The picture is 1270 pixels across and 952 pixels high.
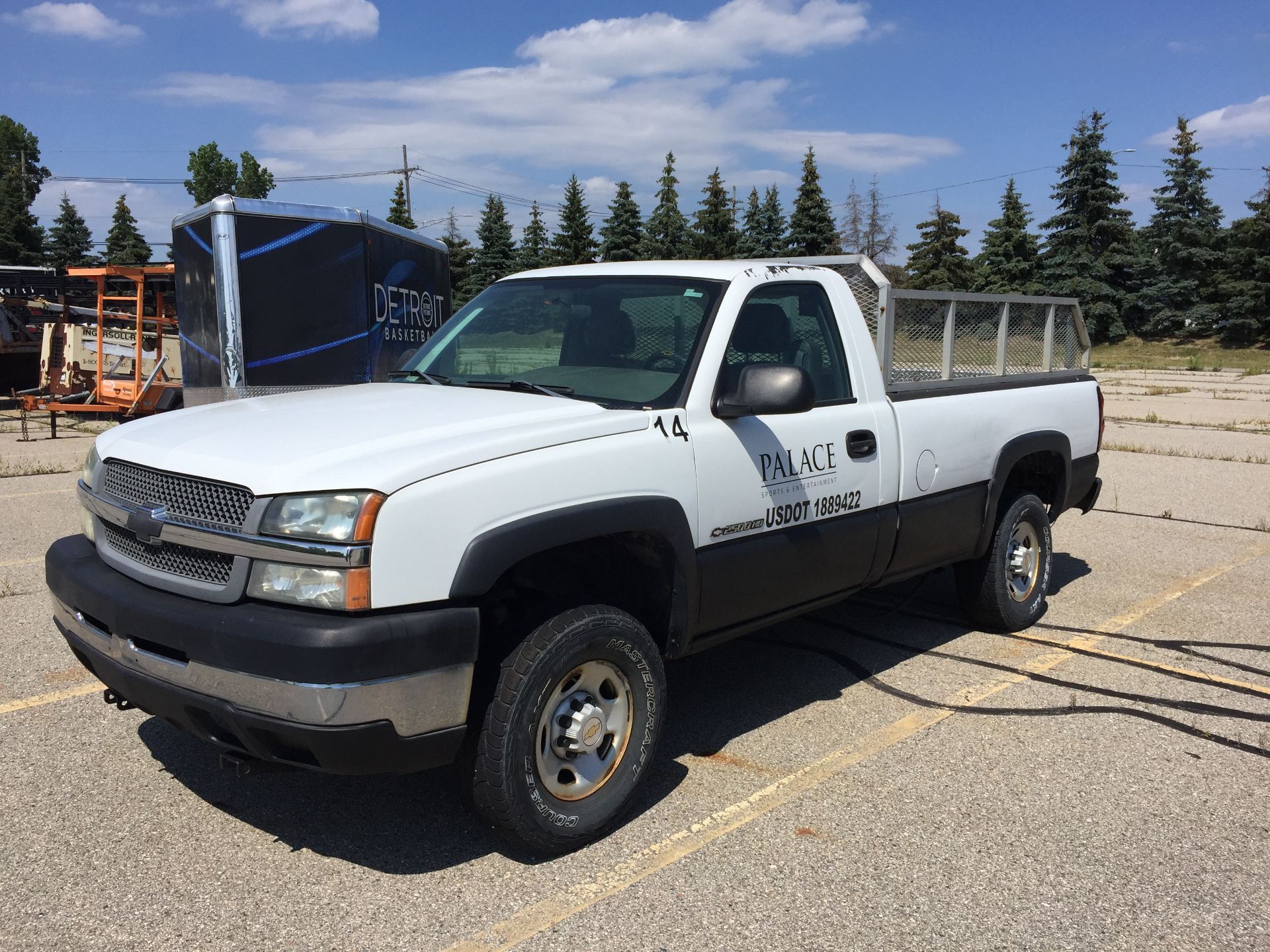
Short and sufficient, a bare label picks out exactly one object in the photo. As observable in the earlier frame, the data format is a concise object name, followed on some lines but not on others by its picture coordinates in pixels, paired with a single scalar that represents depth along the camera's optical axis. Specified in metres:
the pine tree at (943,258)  57.19
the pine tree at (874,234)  80.12
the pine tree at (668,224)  58.19
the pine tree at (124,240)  72.81
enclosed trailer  10.16
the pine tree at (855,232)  78.69
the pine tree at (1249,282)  46.56
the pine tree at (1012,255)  53.62
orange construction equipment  16.84
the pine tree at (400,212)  64.75
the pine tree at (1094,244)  51.97
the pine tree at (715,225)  57.03
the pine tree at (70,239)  70.69
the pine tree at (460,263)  61.19
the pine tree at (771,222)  60.12
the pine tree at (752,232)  59.84
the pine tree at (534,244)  59.50
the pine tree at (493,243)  58.28
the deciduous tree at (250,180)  75.69
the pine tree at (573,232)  56.28
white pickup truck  2.99
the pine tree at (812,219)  54.12
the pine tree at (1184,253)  50.97
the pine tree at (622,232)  55.84
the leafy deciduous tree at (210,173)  76.06
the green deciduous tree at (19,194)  66.06
